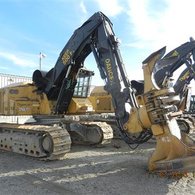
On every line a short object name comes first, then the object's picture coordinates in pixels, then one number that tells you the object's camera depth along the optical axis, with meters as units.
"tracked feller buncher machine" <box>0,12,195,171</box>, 4.11
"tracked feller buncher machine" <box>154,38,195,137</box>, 7.42
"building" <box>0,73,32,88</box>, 14.19
